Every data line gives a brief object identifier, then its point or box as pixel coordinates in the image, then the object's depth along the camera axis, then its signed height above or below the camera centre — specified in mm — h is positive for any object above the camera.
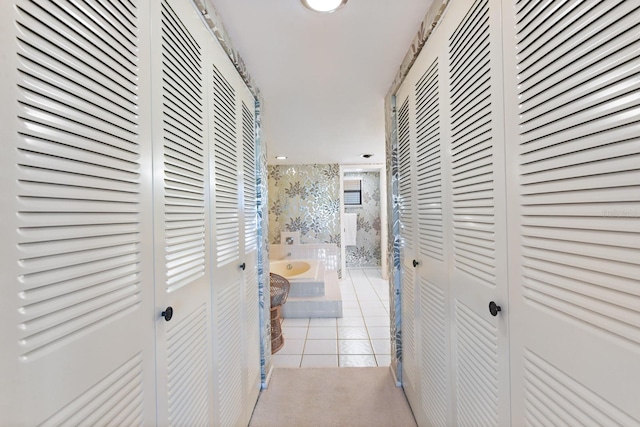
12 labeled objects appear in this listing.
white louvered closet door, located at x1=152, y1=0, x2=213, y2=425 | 877 +10
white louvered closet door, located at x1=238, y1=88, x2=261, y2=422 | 1798 -229
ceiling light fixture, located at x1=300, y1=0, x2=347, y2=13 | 1213 +900
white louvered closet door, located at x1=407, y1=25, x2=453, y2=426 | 1299 -121
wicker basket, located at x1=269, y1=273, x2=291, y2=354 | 2869 -904
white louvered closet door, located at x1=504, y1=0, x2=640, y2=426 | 509 +5
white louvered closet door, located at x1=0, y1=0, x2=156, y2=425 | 466 +7
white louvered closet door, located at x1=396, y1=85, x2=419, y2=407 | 1771 -185
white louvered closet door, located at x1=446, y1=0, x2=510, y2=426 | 872 -4
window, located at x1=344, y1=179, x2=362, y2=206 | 6692 +553
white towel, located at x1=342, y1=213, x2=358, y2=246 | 6277 -292
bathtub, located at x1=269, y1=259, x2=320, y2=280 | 4734 -849
